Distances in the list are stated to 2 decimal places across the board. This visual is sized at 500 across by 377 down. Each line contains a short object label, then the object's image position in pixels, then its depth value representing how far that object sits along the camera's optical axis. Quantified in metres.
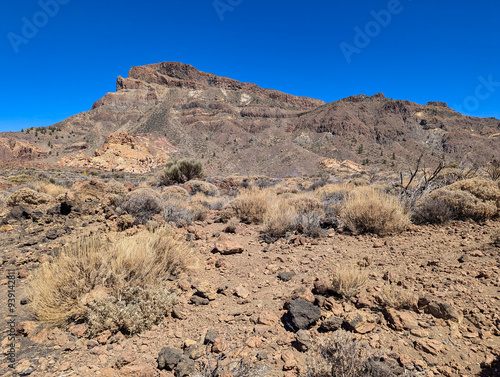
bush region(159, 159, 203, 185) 15.81
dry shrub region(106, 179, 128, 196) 9.10
